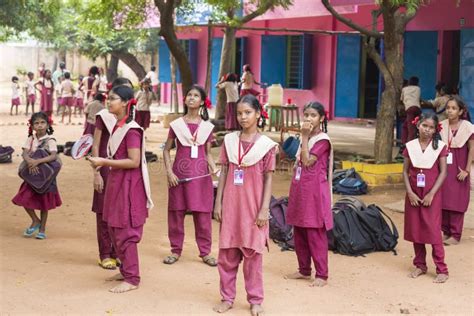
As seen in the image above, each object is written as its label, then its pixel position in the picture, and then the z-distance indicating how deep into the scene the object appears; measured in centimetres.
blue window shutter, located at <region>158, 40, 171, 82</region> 2436
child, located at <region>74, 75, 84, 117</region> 2094
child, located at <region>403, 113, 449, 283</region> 580
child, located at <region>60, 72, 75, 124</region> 1897
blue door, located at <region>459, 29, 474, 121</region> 1366
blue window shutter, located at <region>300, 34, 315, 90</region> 1883
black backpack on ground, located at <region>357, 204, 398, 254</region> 663
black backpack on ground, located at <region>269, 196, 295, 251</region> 675
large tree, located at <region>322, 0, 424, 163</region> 1033
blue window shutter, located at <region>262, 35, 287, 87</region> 1992
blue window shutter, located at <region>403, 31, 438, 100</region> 1597
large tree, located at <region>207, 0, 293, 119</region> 1605
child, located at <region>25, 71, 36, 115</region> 2120
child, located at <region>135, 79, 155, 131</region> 1450
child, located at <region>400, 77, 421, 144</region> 1272
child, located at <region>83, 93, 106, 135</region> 1071
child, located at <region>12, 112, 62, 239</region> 678
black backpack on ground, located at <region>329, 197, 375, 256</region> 647
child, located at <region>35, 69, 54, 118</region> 1924
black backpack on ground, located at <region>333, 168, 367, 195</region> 952
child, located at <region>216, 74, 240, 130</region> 1543
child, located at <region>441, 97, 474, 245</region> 697
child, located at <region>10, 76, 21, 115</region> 2166
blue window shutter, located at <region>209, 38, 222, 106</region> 2232
